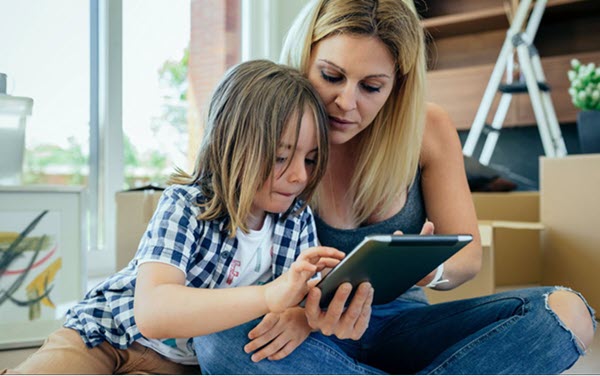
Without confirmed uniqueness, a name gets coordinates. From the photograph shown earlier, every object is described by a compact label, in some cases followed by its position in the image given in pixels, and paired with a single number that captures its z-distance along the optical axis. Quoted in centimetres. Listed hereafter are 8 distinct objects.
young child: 84
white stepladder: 241
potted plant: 195
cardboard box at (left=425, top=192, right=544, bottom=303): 164
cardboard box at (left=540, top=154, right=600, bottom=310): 181
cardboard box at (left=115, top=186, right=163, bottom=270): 148
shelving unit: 249
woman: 84
